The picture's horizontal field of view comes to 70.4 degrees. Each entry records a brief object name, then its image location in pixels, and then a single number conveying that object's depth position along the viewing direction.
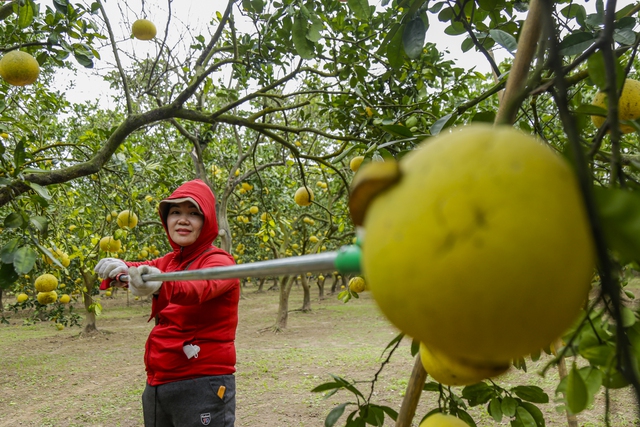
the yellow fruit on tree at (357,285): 3.09
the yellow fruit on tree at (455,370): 0.46
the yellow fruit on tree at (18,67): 2.48
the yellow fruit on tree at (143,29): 3.80
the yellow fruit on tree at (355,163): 2.48
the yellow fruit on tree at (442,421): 1.01
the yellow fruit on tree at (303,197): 3.88
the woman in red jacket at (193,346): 2.51
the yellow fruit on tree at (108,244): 3.74
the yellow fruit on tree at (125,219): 4.01
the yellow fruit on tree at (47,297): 4.33
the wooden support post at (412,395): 0.89
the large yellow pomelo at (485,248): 0.30
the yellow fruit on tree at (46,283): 3.86
